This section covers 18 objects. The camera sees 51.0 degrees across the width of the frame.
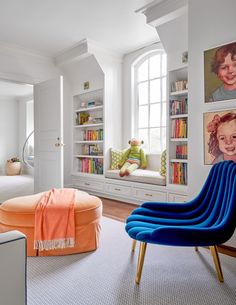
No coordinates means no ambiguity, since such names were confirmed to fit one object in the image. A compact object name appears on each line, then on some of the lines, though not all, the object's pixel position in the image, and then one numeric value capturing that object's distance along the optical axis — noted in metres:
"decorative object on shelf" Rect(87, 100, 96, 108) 4.88
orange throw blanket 2.10
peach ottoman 2.13
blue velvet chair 1.58
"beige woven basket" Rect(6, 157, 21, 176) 7.91
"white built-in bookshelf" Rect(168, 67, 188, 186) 3.39
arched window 4.33
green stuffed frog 4.26
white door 4.14
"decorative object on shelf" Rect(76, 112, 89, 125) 5.12
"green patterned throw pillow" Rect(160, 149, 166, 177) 3.64
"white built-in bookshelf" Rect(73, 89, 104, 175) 4.82
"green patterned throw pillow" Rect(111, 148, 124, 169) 4.58
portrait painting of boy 2.28
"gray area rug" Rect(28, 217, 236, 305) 1.55
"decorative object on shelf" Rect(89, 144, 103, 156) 4.84
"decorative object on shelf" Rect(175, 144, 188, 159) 3.41
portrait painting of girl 2.27
